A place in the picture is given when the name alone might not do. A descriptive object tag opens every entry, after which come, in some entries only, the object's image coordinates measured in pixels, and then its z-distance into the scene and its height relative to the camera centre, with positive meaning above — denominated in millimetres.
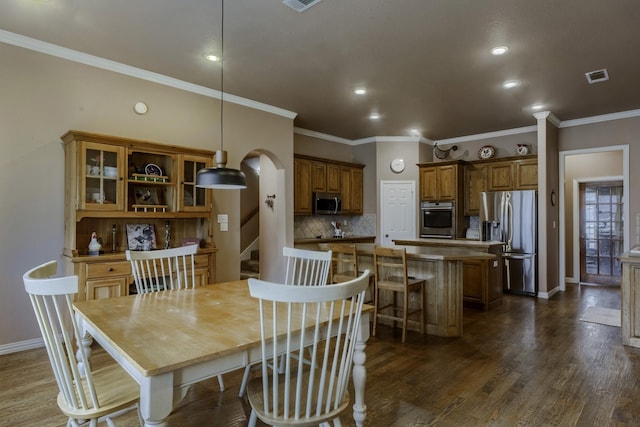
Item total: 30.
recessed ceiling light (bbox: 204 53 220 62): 3479 +1535
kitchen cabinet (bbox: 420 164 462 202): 6570 +620
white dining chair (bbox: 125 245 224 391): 2570 -282
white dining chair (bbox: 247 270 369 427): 1388 -573
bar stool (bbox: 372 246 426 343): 3617 -689
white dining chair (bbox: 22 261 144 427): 1380 -666
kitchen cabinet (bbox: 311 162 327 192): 6367 +705
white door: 7039 +122
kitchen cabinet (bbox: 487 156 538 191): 6000 +708
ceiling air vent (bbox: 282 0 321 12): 2613 +1535
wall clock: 7074 +989
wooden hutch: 3197 +139
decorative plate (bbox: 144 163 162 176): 3730 +486
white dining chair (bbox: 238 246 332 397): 2474 -304
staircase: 5859 -853
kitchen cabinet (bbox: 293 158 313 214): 6109 +501
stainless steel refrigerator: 5633 -280
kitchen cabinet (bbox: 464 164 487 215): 6672 +559
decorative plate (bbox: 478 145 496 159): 6590 +1167
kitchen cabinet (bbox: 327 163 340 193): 6636 +706
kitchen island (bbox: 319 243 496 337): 3758 -764
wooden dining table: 1272 -507
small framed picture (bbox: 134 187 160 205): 3705 +219
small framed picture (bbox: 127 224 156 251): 3727 -209
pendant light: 2209 +241
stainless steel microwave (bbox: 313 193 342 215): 6398 +234
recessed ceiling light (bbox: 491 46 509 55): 3315 +1527
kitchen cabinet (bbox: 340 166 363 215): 6918 +528
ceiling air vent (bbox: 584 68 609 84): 3890 +1524
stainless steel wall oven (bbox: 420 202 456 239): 6625 -70
